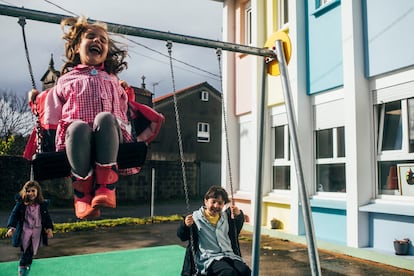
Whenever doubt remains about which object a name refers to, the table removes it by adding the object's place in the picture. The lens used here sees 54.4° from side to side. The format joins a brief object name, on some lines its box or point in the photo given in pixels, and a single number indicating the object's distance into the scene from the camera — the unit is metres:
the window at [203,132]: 26.55
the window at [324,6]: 6.78
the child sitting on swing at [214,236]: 3.21
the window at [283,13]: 8.41
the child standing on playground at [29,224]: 4.72
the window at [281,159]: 8.13
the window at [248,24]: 9.65
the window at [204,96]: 26.83
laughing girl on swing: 2.44
